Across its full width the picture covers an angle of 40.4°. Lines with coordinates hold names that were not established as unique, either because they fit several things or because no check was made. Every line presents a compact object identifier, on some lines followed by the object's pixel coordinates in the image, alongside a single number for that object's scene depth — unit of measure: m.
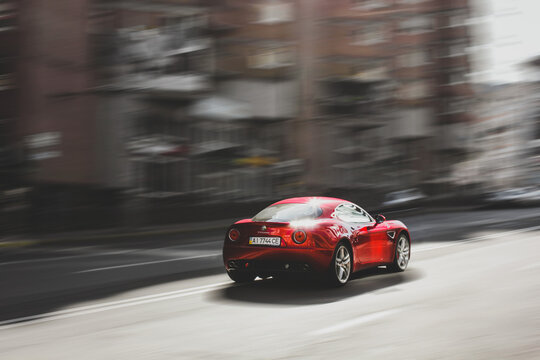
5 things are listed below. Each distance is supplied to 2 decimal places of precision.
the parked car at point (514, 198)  36.03
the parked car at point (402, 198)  31.31
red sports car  8.90
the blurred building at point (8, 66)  24.34
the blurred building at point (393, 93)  36.38
